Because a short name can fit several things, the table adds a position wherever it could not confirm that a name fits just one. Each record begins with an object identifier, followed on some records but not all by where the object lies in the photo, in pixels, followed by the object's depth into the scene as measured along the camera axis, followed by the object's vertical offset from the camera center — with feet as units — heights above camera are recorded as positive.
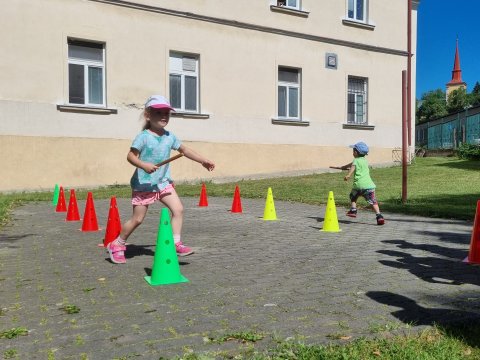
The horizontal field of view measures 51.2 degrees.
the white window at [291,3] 60.90 +20.32
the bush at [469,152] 78.62 +2.73
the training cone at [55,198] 36.76 -2.15
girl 16.83 -0.06
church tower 412.57 +76.40
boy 27.86 -0.34
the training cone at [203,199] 35.73 -2.13
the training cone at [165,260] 14.42 -2.65
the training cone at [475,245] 17.15 -2.64
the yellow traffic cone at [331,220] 24.63 -2.52
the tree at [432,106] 298.76 +38.19
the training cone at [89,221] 24.41 -2.52
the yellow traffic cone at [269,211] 28.76 -2.41
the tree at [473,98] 310.65 +44.47
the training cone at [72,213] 27.96 -2.45
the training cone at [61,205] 32.22 -2.29
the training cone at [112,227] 19.95 -2.31
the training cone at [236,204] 32.27 -2.25
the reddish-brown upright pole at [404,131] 35.58 +2.76
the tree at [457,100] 308.19 +42.89
